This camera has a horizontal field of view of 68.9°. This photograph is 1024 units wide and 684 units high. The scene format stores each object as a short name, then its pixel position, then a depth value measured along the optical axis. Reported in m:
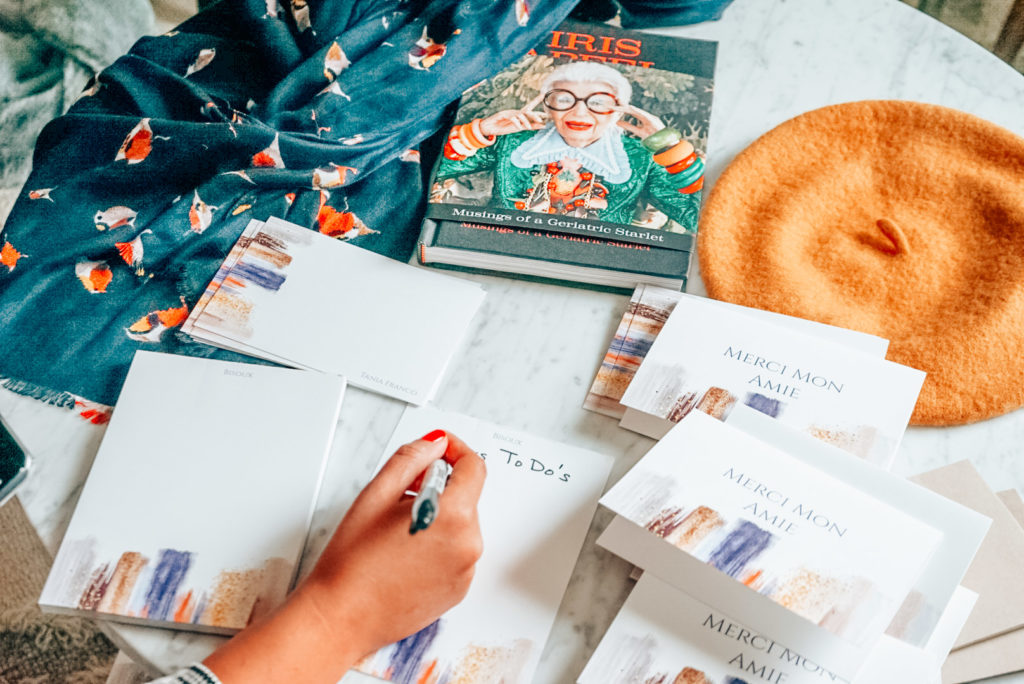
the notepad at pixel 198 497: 0.56
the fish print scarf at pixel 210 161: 0.73
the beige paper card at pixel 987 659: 0.54
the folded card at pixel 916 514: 0.51
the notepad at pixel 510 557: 0.54
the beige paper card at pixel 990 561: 0.55
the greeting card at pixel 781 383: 0.62
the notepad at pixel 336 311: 0.70
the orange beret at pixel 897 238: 0.69
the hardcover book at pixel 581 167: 0.75
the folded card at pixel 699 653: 0.51
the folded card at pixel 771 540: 0.48
